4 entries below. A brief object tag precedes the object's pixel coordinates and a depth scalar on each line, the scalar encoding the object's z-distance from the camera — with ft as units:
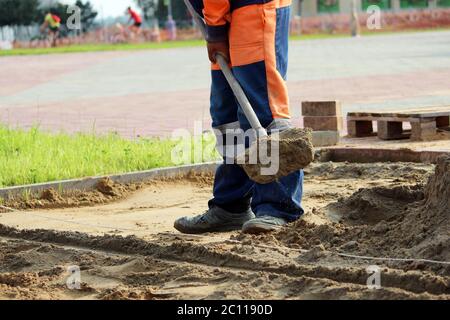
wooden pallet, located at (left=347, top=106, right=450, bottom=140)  44.65
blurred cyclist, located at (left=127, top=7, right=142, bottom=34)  235.96
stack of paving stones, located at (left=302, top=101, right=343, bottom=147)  47.14
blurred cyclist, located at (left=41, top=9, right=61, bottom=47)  225.46
